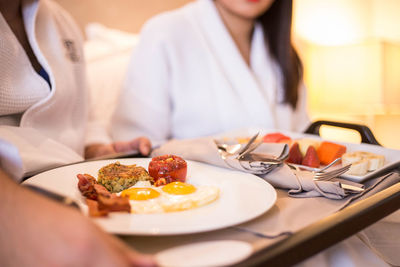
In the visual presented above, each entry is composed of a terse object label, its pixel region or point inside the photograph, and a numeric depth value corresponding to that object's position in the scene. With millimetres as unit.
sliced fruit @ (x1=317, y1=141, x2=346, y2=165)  803
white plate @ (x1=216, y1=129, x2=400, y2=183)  688
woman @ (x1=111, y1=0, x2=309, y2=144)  1323
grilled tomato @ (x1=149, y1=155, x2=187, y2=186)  609
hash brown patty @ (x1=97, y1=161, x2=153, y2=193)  582
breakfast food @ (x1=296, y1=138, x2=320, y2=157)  822
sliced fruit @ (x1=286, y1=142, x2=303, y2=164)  801
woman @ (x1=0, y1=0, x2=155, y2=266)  338
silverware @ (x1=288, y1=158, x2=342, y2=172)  722
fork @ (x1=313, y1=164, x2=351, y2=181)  626
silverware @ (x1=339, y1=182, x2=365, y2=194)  587
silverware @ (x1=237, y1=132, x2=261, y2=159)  709
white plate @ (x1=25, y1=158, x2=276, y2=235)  406
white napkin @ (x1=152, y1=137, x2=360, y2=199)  586
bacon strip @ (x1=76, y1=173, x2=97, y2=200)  538
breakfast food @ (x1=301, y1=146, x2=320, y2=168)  777
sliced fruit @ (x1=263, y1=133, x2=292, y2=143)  890
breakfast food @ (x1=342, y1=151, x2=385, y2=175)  698
